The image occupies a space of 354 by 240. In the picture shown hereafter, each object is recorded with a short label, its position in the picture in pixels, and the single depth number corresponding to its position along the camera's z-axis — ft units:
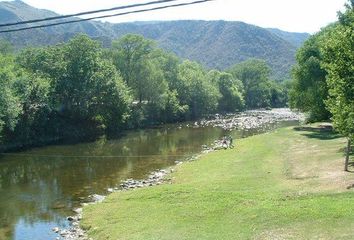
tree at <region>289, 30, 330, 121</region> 220.23
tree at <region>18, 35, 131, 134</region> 277.64
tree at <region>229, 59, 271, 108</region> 630.99
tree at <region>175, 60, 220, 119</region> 417.14
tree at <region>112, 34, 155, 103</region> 352.28
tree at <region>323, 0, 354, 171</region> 102.73
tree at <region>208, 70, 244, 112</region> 508.12
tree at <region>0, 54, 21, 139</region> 197.47
